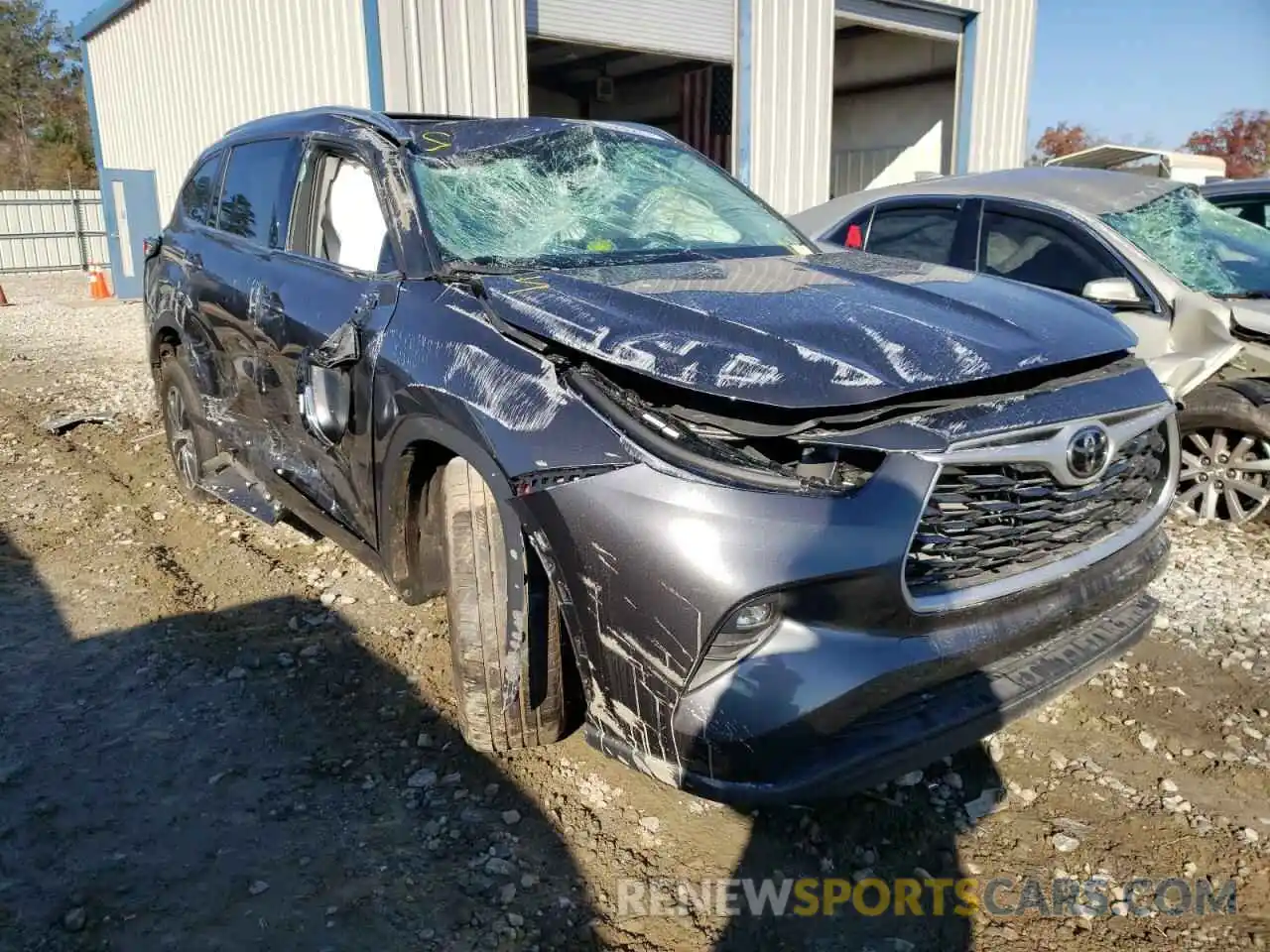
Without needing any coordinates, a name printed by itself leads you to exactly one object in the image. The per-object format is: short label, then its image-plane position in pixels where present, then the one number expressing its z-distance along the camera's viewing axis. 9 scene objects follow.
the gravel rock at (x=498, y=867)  2.46
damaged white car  4.64
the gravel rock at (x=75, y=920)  2.27
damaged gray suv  2.04
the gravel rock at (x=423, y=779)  2.81
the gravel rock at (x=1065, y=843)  2.57
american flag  17.23
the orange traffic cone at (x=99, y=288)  17.72
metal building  8.98
